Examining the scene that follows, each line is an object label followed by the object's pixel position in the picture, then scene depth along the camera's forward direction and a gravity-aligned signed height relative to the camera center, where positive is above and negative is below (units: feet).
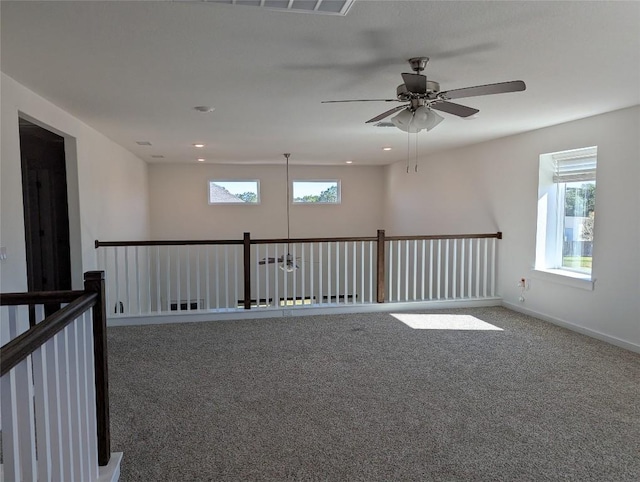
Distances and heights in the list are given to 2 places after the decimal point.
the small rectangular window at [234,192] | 29.91 +1.87
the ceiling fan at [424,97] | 8.41 +2.57
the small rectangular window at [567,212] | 15.23 +0.21
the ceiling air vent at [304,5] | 6.36 +3.26
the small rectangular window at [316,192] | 31.07 +1.92
